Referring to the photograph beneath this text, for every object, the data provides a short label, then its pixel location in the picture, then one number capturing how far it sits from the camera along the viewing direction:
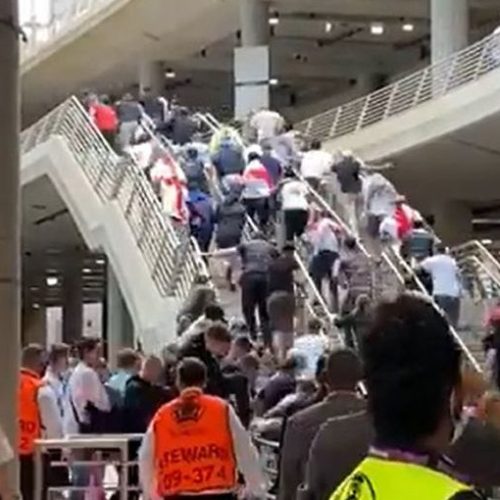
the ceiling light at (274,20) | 39.62
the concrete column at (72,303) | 51.94
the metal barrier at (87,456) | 9.02
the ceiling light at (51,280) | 53.25
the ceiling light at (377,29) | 40.50
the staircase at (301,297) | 17.19
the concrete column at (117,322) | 37.34
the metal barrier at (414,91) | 26.89
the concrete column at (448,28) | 32.34
